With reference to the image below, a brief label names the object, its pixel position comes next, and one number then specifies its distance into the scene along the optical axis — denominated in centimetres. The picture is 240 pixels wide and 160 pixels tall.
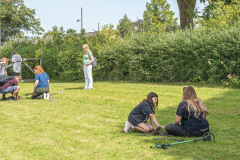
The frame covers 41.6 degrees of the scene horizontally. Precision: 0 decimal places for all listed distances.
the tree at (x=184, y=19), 2232
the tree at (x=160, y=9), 4185
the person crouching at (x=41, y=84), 1244
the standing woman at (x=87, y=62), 1526
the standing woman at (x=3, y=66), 1385
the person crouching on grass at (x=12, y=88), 1204
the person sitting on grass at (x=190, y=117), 640
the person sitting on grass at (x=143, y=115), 686
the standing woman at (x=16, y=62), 2123
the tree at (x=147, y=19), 5058
